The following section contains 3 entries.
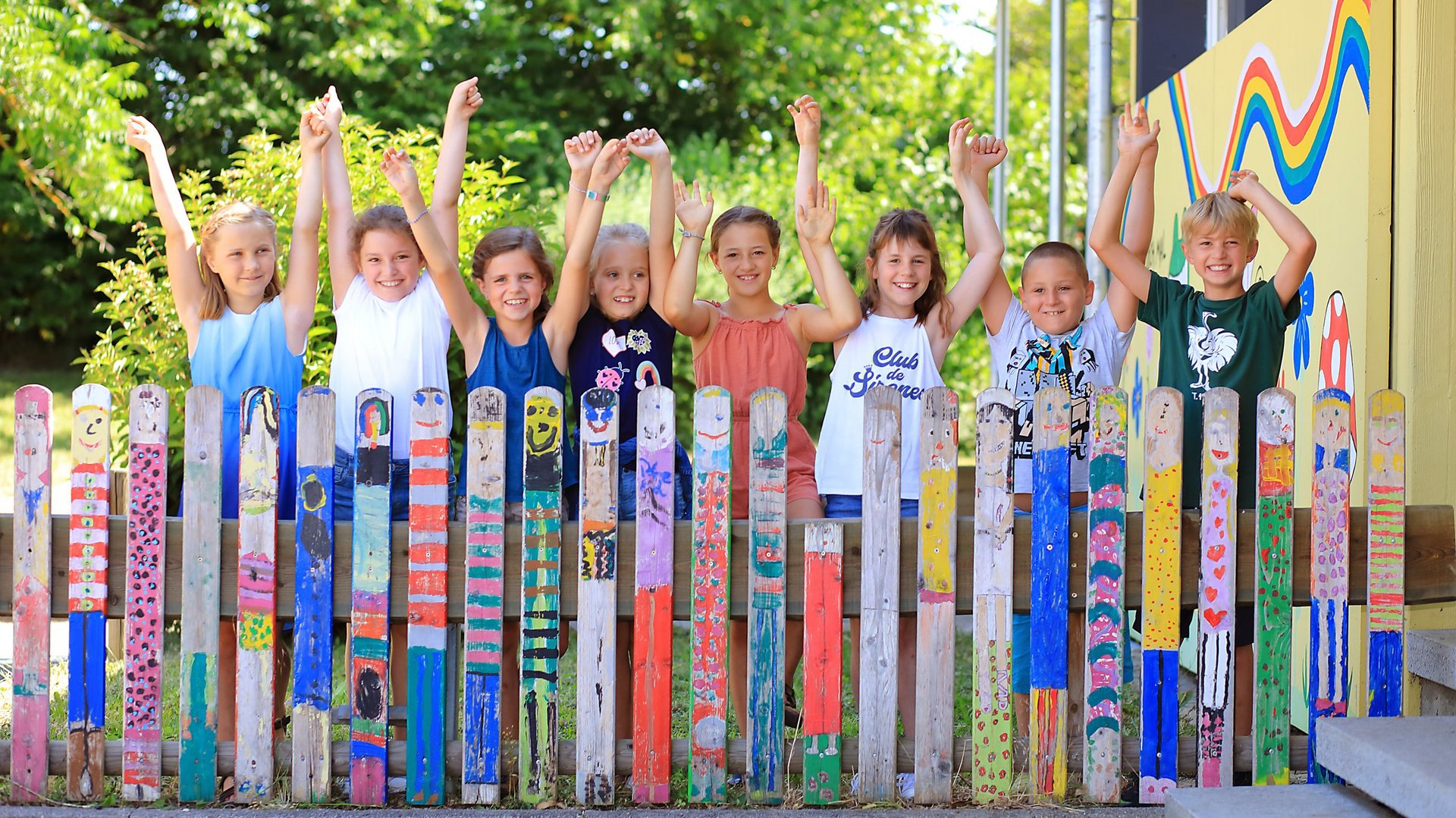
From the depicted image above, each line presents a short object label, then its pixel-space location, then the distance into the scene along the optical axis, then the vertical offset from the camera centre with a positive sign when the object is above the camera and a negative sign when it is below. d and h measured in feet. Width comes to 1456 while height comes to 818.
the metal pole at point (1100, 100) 25.70 +6.02
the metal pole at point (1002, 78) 37.83 +10.16
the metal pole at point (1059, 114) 29.86 +6.84
